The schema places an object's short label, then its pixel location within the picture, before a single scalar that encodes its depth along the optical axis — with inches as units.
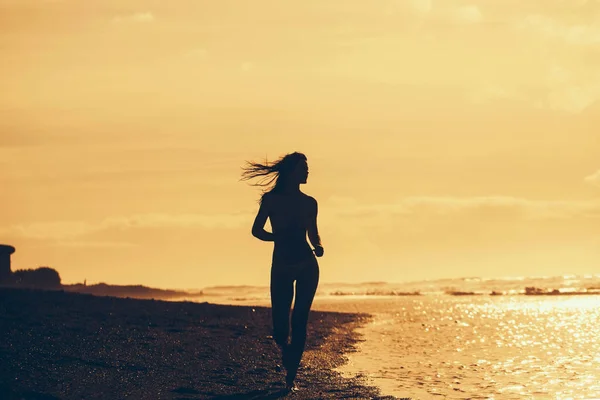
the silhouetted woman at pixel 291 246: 480.4
